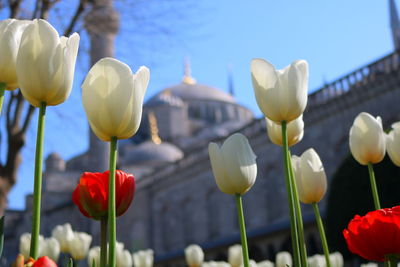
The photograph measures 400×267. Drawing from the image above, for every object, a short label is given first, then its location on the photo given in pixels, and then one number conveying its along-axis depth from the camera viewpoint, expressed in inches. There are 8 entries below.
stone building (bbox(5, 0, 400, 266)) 657.0
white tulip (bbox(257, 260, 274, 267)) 117.8
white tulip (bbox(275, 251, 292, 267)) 125.6
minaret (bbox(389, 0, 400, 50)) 1264.8
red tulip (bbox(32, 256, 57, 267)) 39.1
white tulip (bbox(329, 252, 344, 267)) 114.2
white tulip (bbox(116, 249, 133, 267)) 115.9
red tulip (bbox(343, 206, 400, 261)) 55.9
